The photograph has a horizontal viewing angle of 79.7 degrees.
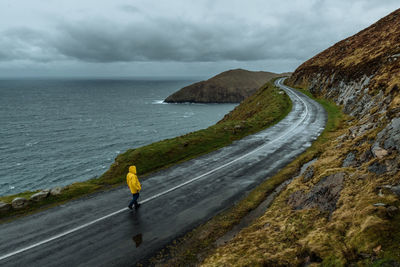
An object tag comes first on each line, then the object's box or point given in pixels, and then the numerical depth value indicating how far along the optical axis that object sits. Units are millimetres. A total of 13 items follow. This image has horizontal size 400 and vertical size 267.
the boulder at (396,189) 7582
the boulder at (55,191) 13649
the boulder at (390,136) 10125
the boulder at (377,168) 9304
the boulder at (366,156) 11091
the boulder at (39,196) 13014
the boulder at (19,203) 12383
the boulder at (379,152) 10041
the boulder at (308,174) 12816
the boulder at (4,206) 12023
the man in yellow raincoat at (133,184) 11852
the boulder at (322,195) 9578
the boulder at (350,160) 11825
